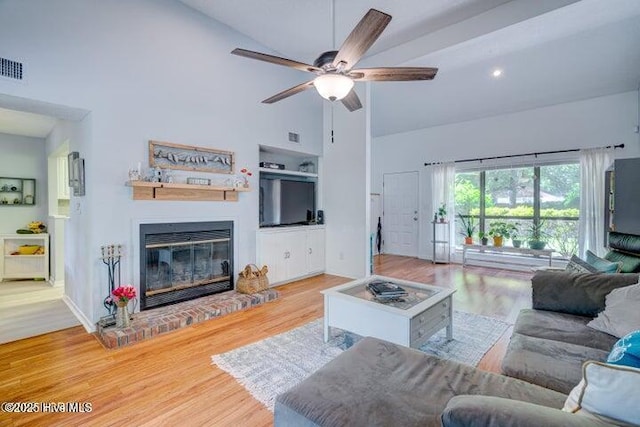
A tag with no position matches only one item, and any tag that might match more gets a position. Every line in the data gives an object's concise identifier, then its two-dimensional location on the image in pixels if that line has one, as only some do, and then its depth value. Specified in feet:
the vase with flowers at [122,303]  9.14
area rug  6.90
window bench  17.24
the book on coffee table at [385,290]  8.17
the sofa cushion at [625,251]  7.95
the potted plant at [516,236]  18.31
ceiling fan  6.65
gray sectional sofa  2.76
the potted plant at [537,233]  18.04
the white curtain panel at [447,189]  21.06
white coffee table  7.04
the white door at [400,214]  23.32
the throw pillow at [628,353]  2.98
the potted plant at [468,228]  19.79
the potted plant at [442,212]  20.98
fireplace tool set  9.75
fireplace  10.97
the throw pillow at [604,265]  7.68
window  17.48
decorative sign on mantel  11.11
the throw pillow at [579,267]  7.83
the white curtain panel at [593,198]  15.60
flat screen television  15.48
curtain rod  15.48
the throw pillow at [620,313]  5.55
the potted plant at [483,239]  19.28
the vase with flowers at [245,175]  13.56
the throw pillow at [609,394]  2.51
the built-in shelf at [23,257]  15.81
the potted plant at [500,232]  18.75
